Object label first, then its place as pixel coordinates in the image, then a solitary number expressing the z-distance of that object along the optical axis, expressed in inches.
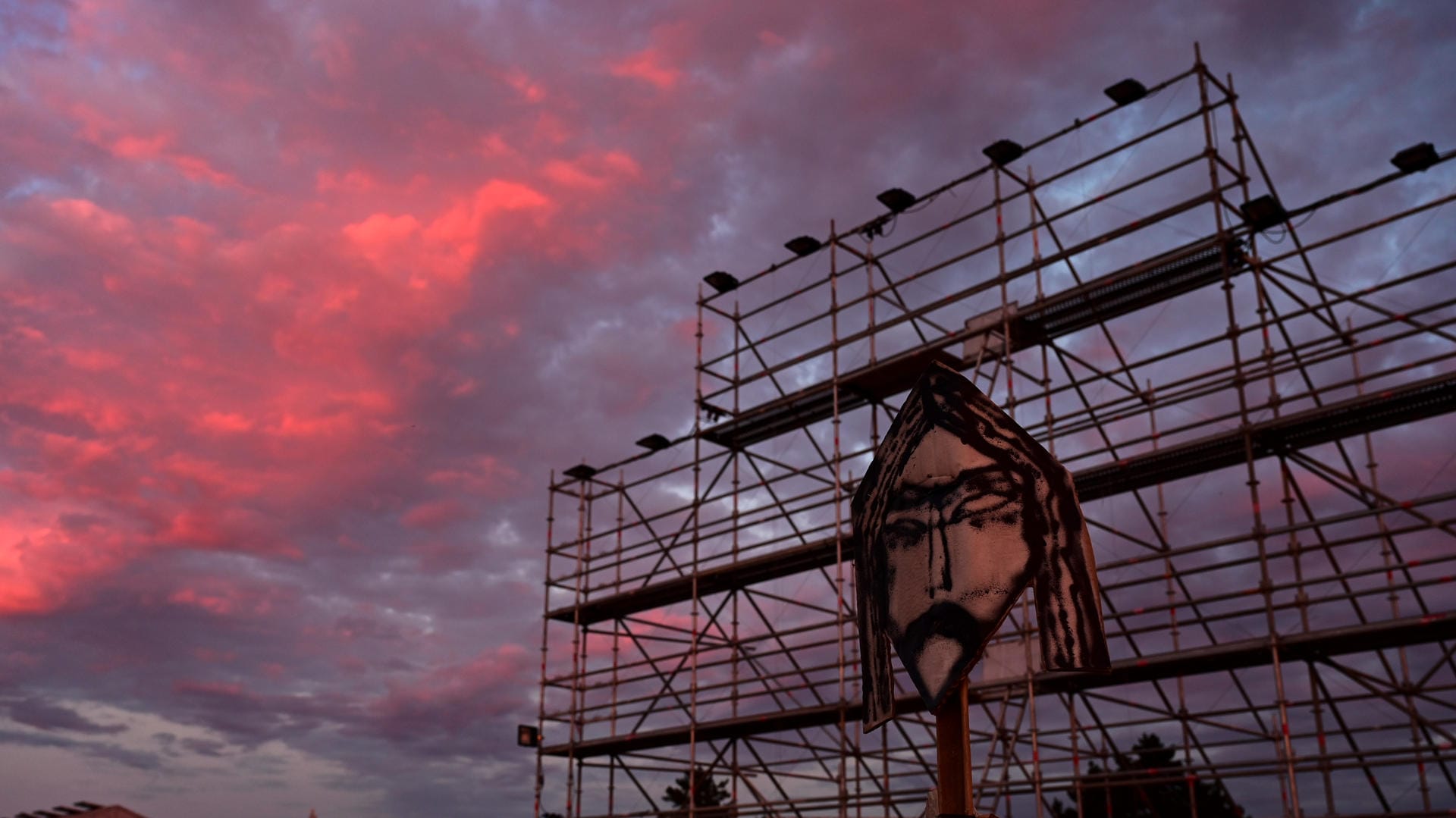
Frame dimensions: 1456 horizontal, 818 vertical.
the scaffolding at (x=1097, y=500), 593.3
